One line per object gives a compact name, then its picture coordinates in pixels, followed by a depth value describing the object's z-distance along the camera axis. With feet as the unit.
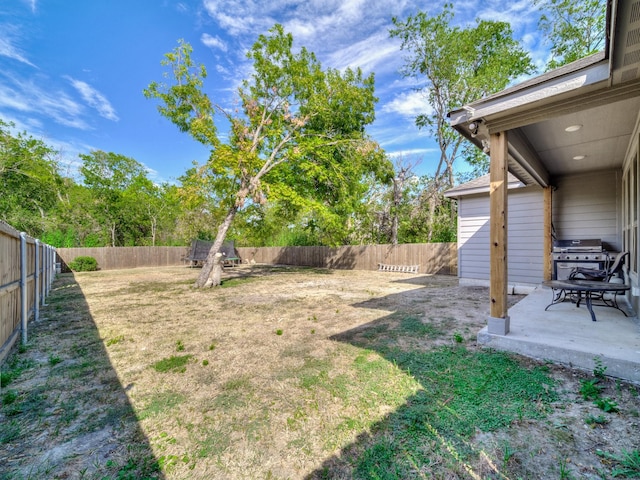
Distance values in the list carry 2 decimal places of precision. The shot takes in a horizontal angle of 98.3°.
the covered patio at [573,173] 7.93
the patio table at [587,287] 10.25
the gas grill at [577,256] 17.11
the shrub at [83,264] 45.01
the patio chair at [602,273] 13.12
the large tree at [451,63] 48.16
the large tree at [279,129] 27.94
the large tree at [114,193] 64.90
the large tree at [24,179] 42.32
